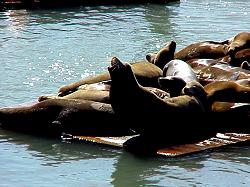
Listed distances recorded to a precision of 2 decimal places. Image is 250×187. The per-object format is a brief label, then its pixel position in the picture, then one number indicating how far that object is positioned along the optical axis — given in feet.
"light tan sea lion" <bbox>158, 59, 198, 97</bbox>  52.65
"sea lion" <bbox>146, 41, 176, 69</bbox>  66.49
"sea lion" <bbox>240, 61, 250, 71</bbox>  62.13
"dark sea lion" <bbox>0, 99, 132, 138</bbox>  47.96
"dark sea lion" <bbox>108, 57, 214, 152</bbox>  46.26
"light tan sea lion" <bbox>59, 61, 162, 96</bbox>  56.95
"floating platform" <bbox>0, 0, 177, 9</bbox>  137.59
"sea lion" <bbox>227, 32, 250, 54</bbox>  66.77
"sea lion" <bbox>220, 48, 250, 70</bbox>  65.51
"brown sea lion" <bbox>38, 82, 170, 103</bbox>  50.40
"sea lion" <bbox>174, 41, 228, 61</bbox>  70.95
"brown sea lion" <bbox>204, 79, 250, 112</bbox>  50.62
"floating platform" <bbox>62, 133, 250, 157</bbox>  44.52
